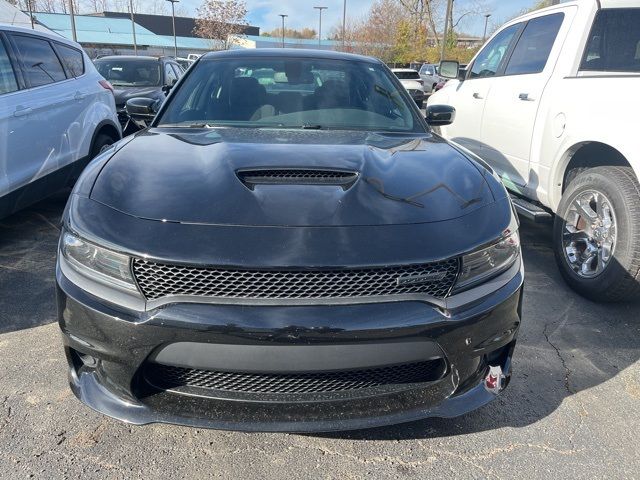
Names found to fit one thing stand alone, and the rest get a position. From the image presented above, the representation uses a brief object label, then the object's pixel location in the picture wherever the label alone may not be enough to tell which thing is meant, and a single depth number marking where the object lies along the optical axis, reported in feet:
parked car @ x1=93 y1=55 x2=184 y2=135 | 31.76
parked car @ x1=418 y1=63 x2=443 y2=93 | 69.14
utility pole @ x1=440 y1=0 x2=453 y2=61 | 87.13
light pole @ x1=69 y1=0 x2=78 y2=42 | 89.48
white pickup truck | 10.61
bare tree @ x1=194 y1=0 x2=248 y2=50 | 140.67
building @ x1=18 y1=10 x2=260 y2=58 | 152.56
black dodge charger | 5.70
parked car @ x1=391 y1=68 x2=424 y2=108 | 55.12
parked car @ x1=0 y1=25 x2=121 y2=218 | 13.29
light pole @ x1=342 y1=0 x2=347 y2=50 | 138.48
